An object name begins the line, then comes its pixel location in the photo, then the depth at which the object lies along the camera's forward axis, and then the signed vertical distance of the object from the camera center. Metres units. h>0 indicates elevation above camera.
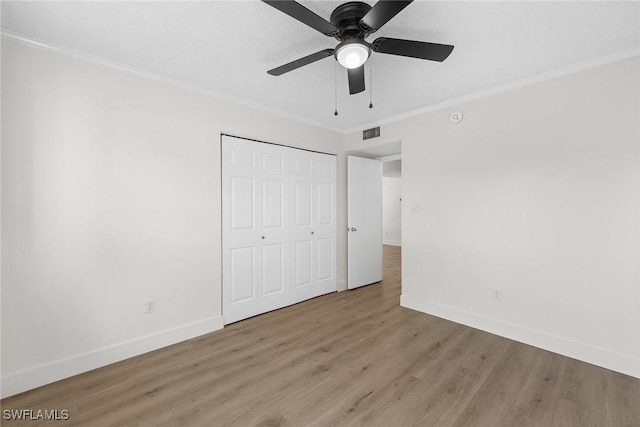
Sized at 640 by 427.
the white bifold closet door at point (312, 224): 3.51 -0.22
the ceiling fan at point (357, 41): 1.42 +0.98
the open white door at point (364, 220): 4.05 -0.19
